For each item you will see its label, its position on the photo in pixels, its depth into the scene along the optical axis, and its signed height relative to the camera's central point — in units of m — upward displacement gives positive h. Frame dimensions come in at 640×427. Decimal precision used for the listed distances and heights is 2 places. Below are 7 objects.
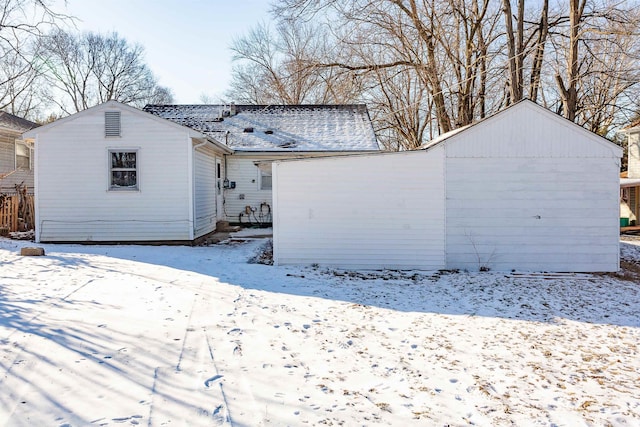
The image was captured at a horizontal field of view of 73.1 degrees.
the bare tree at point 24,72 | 11.57 +5.72
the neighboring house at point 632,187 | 19.83 +0.37
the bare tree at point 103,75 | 34.97 +10.64
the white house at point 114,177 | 11.23 +0.61
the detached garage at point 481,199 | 8.65 -0.05
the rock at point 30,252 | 9.27 -1.08
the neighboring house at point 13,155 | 17.42 +2.01
